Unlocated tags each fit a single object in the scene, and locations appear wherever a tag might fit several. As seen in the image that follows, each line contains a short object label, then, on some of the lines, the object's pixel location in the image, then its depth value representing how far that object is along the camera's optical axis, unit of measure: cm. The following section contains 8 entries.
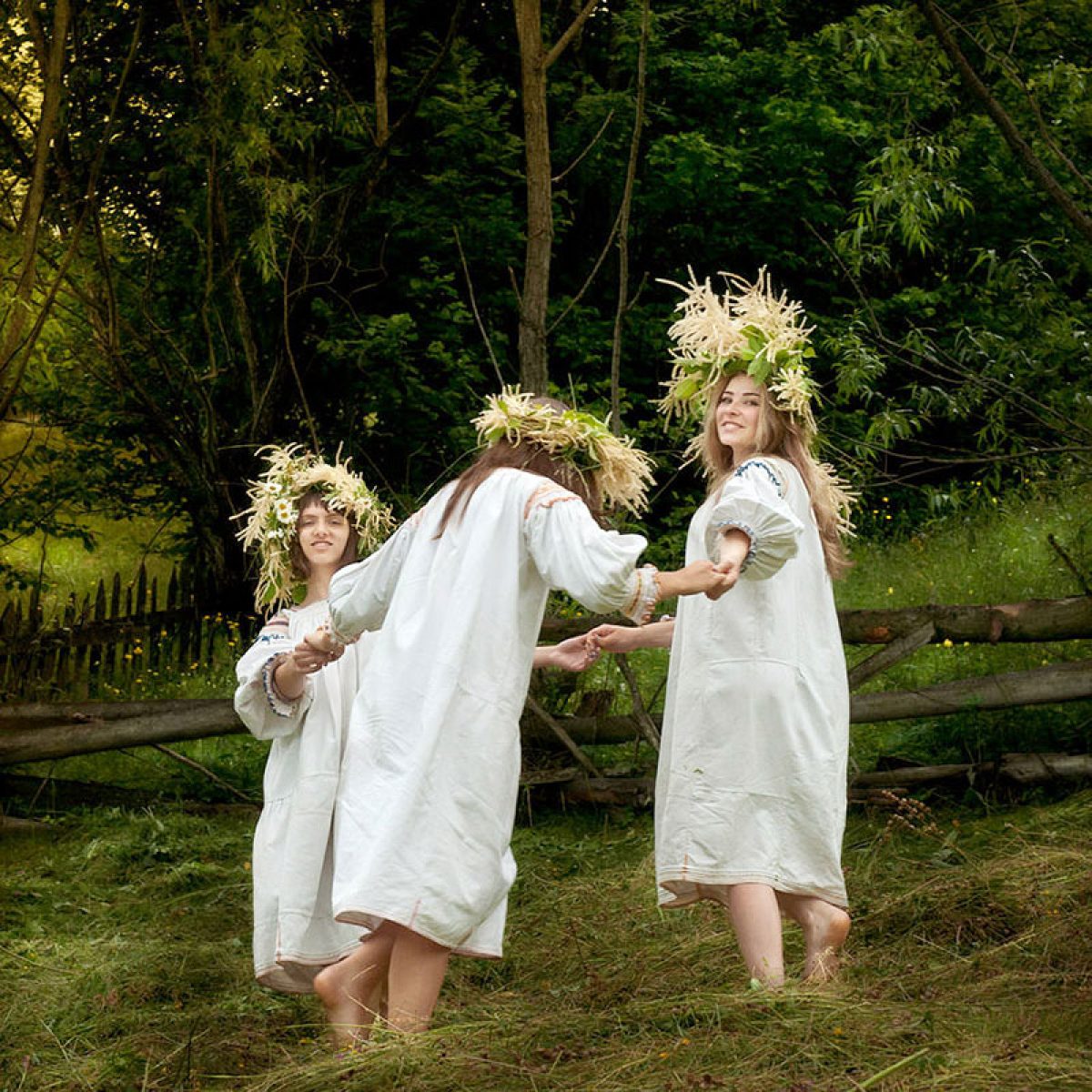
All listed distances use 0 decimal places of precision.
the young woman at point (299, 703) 475
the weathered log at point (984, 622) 740
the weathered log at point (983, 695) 748
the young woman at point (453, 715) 412
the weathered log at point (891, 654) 733
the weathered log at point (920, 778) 731
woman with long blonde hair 448
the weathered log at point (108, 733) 817
